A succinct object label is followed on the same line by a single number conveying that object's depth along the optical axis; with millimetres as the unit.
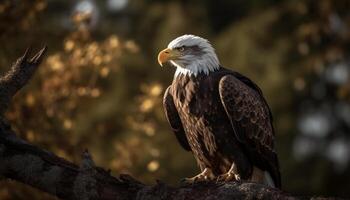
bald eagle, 18625
